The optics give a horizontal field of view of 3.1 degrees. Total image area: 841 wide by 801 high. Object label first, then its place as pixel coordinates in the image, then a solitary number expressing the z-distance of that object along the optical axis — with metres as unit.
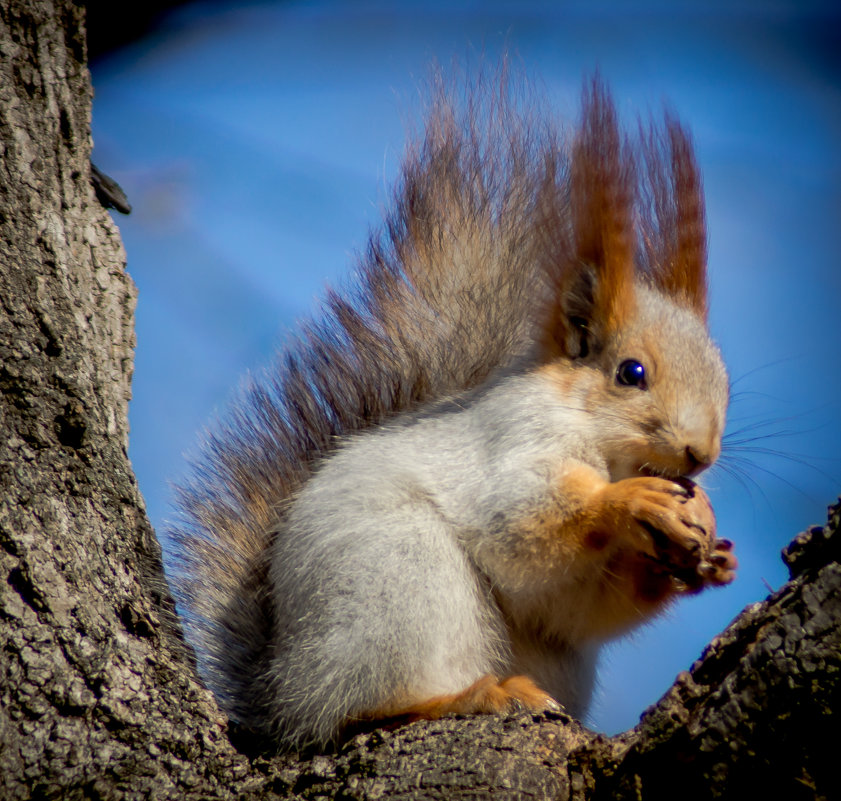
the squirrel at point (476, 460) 3.74
